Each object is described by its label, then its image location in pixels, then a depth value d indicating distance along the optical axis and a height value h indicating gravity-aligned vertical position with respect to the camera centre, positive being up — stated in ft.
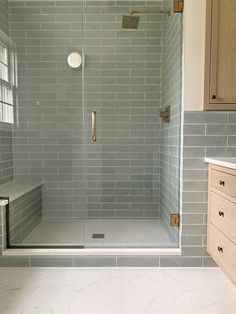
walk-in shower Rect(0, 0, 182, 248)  9.49 +1.10
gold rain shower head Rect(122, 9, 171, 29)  9.27 +4.33
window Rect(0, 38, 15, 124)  9.04 +2.04
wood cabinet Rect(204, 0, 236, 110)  5.99 +1.96
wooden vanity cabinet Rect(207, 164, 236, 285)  5.07 -1.55
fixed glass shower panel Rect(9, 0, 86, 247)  9.55 +1.17
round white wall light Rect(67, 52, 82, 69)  9.63 +2.93
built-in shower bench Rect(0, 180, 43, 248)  6.85 -1.93
